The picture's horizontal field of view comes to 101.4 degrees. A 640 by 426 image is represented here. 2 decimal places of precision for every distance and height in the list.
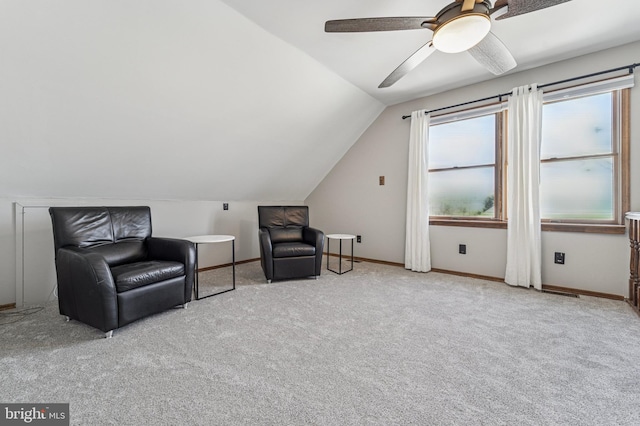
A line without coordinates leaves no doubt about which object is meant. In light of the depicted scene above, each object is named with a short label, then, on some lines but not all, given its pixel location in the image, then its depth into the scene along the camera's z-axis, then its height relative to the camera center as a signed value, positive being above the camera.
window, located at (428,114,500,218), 3.45 +0.65
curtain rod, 2.55 +1.45
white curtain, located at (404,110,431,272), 3.74 +0.26
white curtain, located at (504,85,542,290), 2.96 +0.29
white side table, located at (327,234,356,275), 3.69 -0.34
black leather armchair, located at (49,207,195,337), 1.89 -0.46
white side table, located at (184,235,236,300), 2.74 -0.30
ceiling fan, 1.53 +1.21
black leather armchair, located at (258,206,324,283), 3.25 -0.43
